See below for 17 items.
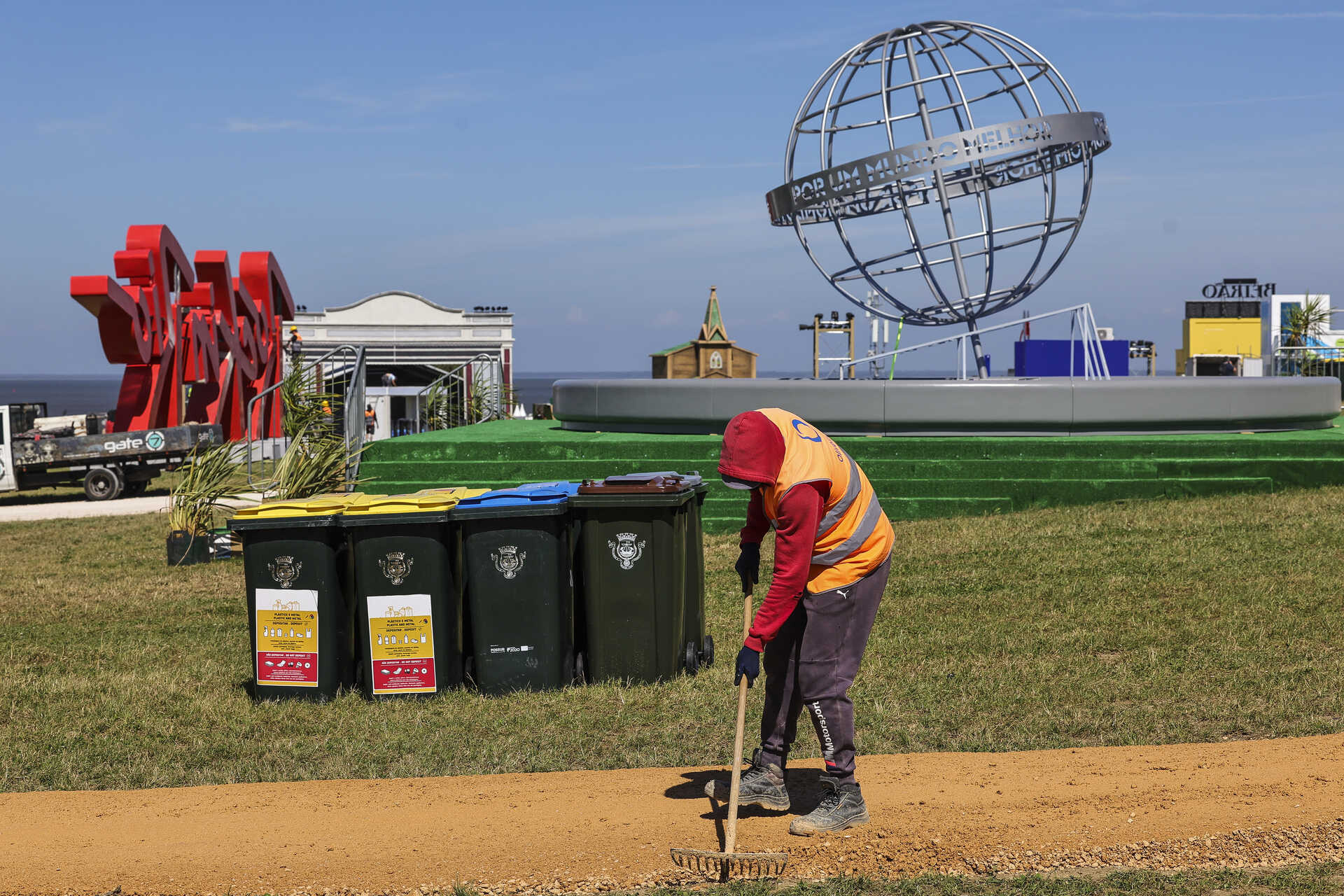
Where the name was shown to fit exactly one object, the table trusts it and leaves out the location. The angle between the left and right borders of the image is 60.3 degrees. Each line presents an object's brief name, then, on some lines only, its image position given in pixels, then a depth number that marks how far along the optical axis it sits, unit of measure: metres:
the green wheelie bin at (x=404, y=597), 6.62
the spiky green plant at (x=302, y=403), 15.41
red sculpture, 20.30
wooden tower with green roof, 41.56
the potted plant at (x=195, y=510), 11.60
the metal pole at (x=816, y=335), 29.77
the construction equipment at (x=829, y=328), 31.91
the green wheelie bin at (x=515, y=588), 6.66
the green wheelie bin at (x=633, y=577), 6.73
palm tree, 63.16
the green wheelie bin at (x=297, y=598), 6.61
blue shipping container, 19.52
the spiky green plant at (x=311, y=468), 12.34
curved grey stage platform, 13.83
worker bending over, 4.27
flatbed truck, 20.27
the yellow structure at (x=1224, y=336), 59.75
